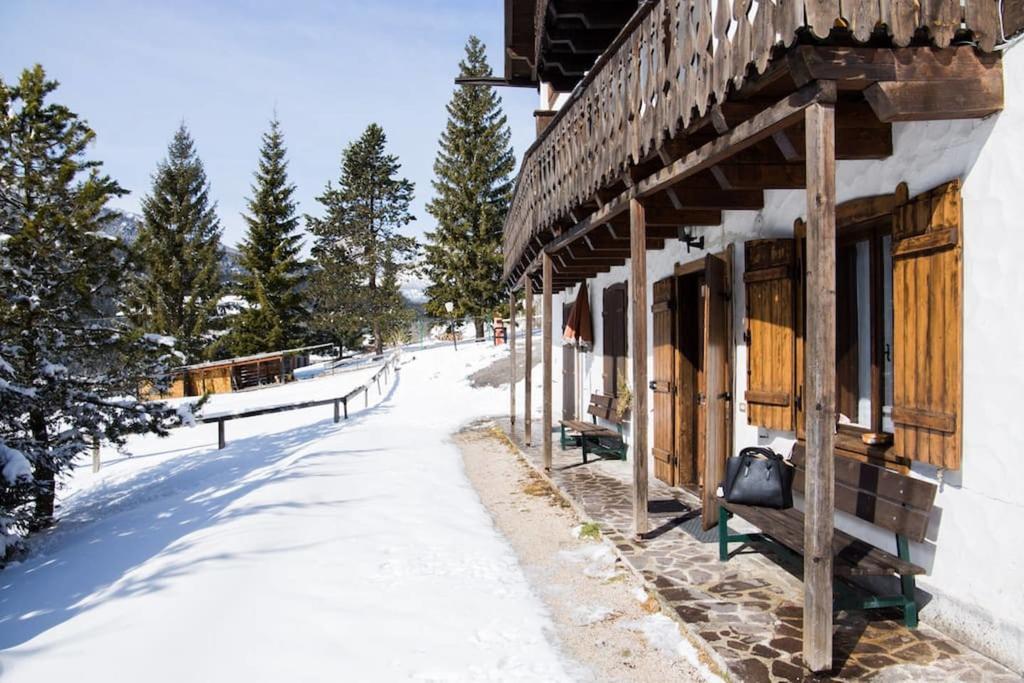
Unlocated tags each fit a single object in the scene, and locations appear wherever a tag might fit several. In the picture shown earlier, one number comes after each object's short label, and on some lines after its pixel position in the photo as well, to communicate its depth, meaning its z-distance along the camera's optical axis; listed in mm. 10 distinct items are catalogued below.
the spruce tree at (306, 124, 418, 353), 34438
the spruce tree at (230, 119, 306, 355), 31188
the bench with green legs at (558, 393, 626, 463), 9141
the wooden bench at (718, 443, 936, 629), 3568
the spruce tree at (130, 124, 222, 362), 28906
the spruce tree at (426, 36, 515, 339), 32438
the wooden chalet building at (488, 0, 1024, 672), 3066
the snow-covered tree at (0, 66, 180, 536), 9336
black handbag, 4492
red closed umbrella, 11094
